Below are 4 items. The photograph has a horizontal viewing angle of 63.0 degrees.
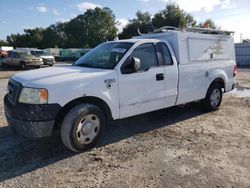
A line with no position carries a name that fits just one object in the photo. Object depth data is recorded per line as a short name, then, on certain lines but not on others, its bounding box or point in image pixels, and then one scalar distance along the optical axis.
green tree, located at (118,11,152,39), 43.73
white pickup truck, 3.04
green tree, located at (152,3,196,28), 41.29
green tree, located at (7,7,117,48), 56.29
